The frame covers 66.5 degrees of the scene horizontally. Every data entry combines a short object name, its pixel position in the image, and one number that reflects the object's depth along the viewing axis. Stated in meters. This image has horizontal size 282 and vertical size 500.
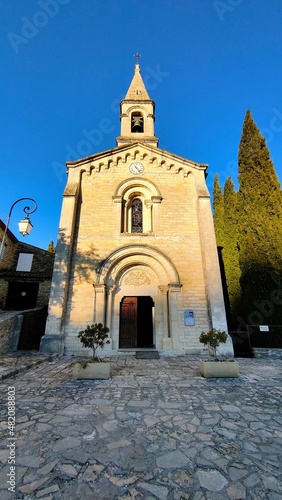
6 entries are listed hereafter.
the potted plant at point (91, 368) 5.81
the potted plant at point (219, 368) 6.04
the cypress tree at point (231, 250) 13.58
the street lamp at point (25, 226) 7.34
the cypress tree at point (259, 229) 10.35
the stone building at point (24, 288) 10.16
